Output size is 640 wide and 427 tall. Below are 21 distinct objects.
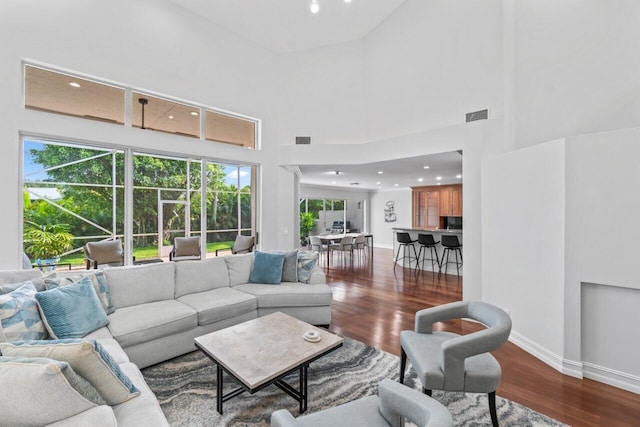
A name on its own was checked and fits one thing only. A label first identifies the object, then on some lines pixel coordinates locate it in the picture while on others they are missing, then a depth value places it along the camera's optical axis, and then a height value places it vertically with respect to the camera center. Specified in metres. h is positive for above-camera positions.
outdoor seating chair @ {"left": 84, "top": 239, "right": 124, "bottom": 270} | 4.05 -0.59
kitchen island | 6.65 -0.79
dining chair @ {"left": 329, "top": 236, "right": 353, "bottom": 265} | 8.06 -0.88
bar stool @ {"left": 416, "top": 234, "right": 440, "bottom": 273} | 6.64 -0.77
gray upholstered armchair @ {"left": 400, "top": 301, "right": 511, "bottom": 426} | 1.76 -0.98
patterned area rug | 2.05 -1.46
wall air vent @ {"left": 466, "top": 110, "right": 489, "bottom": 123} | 4.39 +1.54
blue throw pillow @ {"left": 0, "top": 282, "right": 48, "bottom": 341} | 1.98 -0.75
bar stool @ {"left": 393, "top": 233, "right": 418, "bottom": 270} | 7.19 -0.72
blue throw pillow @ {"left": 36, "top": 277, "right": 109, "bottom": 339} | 2.23 -0.80
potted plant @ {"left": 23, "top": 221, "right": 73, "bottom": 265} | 3.71 -0.38
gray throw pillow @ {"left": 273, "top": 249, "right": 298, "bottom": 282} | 4.03 -0.78
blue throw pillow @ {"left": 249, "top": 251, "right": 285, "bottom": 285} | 3.93 -0.77
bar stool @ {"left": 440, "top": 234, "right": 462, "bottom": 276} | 6.20 -0.68
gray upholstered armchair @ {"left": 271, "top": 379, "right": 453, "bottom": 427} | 1.21 -0.94
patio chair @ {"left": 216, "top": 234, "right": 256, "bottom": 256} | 5.74 -0.64
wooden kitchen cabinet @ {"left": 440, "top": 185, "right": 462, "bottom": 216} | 8.86 +0.42
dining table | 7.95 -0.71
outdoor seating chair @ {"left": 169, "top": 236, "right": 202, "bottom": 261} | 5.02 -0.64
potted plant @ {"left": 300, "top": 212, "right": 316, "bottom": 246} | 12.09 -0.46
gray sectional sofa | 2.19 -1.00
